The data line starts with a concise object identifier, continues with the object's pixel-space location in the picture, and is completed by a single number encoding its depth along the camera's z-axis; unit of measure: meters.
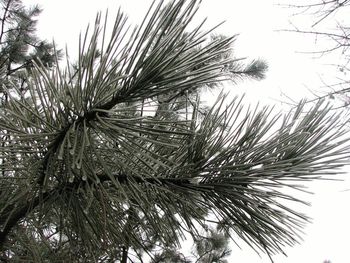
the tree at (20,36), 3.83
